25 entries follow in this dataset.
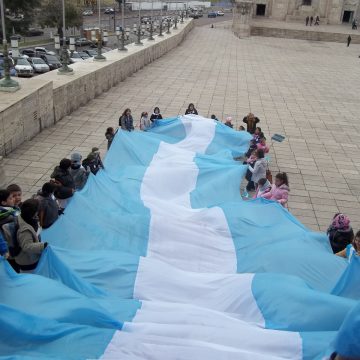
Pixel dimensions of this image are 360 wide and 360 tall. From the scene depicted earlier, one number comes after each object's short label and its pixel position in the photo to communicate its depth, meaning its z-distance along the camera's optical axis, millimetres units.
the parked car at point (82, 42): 41275
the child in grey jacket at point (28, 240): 5133
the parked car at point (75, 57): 27469
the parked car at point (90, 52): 29712
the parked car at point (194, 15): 67575
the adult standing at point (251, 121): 12711
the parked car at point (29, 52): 30372
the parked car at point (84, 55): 28573
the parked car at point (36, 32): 47850
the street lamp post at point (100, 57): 18438
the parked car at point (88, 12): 64900
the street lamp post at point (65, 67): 14981
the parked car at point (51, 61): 27578
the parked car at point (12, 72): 20453
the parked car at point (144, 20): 53647
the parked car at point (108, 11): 65631
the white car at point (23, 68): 24609
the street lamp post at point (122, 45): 21500
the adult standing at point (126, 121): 11734
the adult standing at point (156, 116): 12359
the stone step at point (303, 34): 43688
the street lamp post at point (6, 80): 11242
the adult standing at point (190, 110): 12908
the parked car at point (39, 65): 26234
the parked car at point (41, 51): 30391
